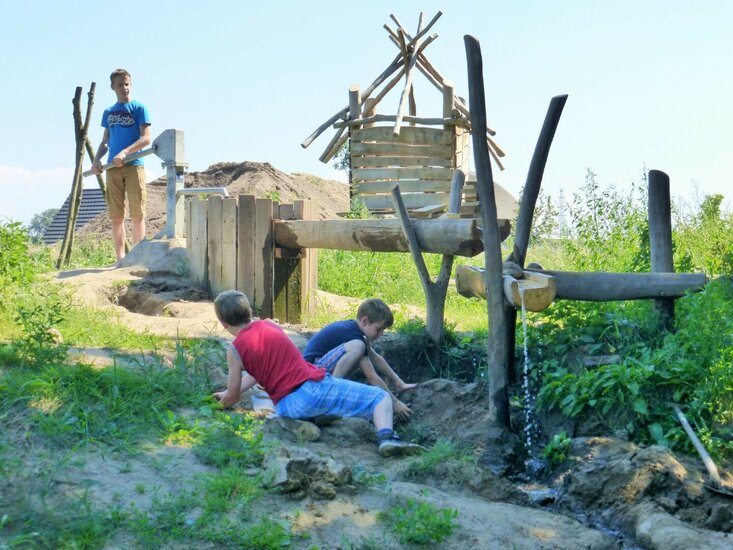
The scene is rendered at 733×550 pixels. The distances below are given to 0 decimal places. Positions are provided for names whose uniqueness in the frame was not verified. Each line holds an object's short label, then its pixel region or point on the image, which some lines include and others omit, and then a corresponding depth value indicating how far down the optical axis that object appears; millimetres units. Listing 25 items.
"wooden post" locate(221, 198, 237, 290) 9586
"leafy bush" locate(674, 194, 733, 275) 9297
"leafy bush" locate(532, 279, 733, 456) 6020
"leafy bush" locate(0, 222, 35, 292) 7621
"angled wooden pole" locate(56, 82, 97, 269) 13500
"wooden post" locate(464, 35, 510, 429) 6305
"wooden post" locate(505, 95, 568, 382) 6851
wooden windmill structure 19953
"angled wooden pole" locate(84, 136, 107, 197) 13359
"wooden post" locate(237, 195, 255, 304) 9453
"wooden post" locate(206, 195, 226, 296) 9789
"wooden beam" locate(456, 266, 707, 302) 7074
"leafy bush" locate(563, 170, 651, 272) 8752
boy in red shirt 5988
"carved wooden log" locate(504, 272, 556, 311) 6359
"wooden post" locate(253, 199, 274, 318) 9383
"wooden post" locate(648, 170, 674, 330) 8008
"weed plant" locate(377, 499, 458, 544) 4434
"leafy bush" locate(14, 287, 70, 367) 6137
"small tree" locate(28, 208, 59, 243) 28059
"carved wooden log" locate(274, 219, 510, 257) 7469
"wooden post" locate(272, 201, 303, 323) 9484
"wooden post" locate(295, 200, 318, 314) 9562
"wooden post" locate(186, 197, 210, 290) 10039
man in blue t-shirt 11133
